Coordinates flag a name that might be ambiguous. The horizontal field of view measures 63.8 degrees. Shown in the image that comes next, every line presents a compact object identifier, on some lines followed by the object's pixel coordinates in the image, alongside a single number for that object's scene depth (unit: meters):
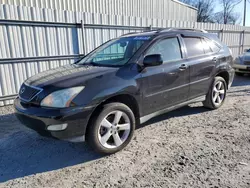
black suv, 2.62
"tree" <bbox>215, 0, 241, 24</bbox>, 49.59
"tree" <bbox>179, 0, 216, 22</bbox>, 49.94
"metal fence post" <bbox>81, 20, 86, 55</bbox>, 6.41
